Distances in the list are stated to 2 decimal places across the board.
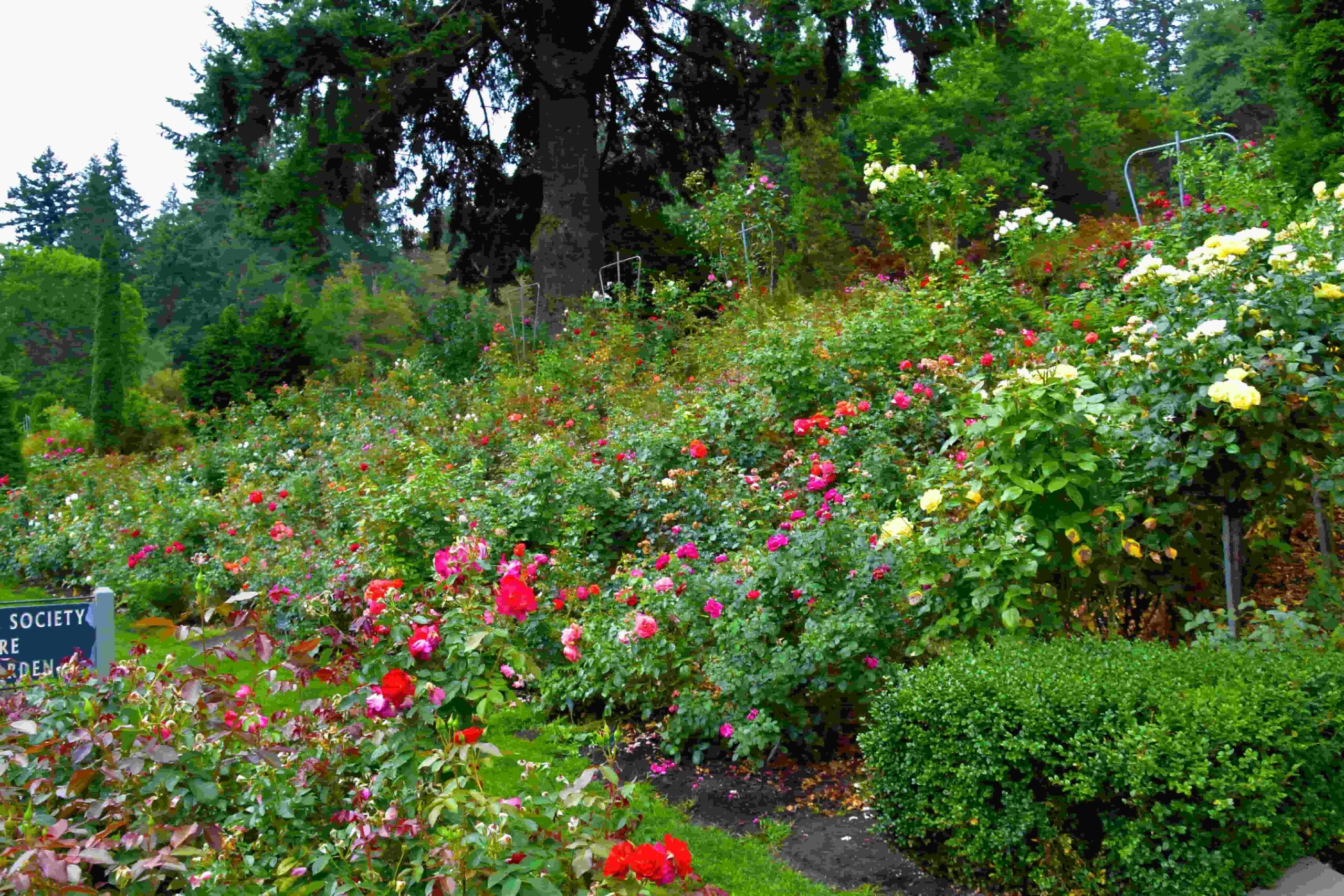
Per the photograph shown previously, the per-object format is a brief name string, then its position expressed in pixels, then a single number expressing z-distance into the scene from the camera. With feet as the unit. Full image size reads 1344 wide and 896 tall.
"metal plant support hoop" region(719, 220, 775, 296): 33.67
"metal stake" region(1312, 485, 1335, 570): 12.16
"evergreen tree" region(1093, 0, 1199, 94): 138.31
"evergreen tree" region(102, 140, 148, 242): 141.69
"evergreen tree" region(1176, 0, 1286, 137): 98.07
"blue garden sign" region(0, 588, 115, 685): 8.43
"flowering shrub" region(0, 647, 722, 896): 6.41
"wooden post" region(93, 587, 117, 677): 8.66
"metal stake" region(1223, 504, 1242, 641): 11.21
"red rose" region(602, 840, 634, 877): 5.84
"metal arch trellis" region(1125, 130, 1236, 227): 22.74
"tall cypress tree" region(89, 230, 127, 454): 55.42
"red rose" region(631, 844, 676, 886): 5.70
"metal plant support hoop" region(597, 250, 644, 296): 37.65
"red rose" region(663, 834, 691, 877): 5.94
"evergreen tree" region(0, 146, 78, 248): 140.05
